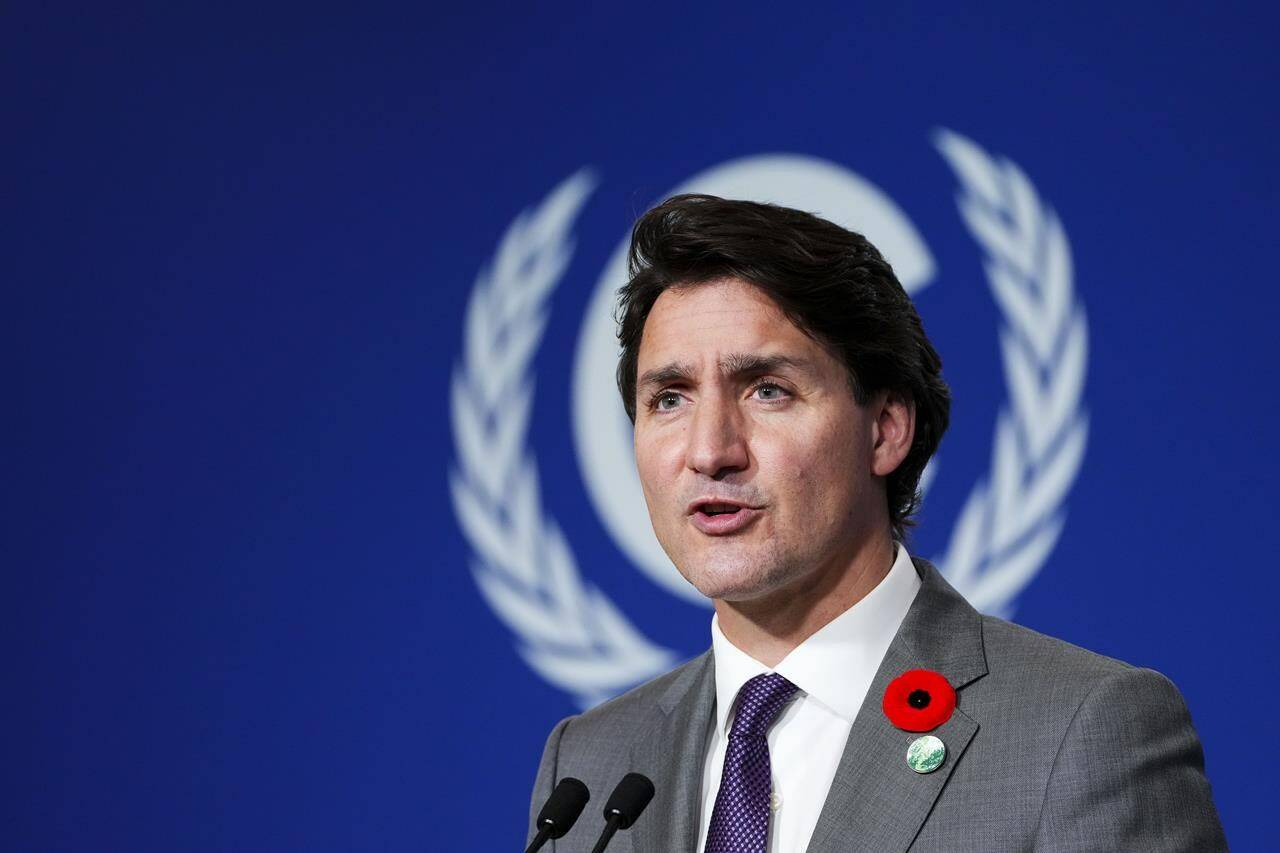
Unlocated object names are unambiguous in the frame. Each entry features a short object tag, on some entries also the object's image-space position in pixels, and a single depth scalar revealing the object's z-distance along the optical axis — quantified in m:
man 3.94
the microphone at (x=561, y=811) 3.93
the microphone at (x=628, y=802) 3.94
